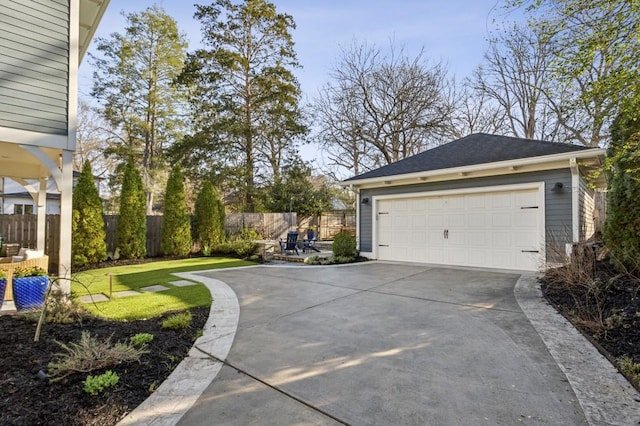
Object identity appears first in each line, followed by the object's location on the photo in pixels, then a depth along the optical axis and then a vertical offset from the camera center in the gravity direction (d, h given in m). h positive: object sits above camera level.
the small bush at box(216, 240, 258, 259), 11.34 -0.95
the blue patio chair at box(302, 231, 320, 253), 12.69 -0.88
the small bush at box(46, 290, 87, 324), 3.71 -1.05
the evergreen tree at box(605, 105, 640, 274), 4.88 +0.26
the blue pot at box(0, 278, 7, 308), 4.36 -0.89
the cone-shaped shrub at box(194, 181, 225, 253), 12.23 +0.02
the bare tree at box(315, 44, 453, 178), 17.39 +6.23
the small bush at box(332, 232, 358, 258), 9.93 -0.74
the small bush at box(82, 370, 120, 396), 2.26 -1.13
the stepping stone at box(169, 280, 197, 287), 6.43 -1.24
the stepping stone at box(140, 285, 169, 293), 6.06 -1.27
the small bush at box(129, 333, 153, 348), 3.13 -1.13
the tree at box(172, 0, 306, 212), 16.95 +6.83
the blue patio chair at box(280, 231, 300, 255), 11.48 -0.78
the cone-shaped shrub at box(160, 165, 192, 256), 11.51 -0.20
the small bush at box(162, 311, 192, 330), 3.72 -1.16
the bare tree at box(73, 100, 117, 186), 19.65 +5.00
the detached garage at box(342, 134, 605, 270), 7.13 +0.47
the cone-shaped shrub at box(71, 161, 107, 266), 9.25 -0.10
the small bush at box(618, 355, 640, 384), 2.48 -1.12
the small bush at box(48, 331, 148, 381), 2.44 -1.08
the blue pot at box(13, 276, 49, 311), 4.34 -0.96
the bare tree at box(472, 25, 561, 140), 15.16 +7.02
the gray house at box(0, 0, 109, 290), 5.03 +2.13
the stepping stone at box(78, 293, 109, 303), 5.28 -1.27
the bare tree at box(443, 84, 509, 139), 17.73 +5.75
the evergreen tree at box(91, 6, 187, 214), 18.44 +7.40
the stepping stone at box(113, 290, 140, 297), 5.64 -1.27
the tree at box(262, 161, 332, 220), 17.95 +1.42
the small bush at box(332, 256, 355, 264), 9.62 -1.10
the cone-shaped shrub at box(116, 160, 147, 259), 10.46 +0.00
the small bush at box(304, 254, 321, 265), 9.62 -1.13
